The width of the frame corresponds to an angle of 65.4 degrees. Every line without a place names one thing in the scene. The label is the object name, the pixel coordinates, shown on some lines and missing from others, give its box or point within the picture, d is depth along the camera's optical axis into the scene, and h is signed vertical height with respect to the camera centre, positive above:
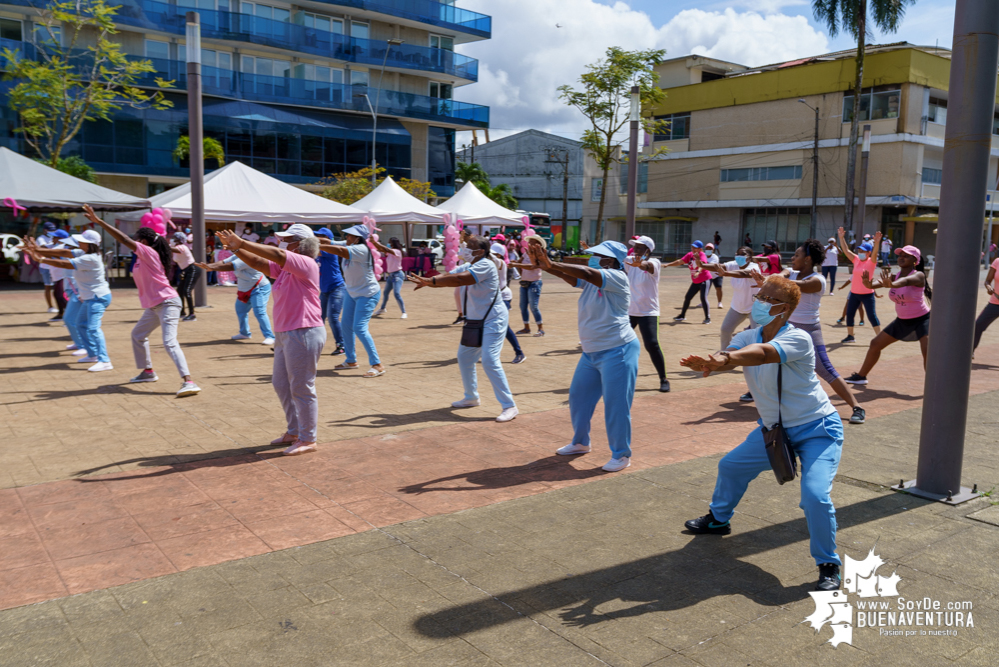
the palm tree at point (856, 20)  38.72 +11.35
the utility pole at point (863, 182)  25.89 +2.30
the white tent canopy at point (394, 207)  24.06 +0.87
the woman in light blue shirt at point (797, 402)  3.82 -0.80
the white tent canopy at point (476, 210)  27.03 +0.94
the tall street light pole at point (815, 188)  44.00 +3.28
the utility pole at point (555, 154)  69.97 +7.57
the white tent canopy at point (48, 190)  19.64 +0.92
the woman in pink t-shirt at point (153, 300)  8.34 -0.78
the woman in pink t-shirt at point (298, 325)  6.09 -0.73
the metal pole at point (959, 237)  5.00 +0.08
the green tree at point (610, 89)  32.72 +6.39
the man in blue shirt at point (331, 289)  10.30 -0.76
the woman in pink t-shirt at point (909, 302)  8.62 -0.59
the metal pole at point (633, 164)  15.80 +1.58
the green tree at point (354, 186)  36.44 +2.31
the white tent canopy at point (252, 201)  19.67 +0.76
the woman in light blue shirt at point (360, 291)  9.35 -0.70
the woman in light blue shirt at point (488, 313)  7.27 -0.73
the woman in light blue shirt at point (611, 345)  5.74 -0.78
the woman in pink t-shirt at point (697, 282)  14.68 -0.79
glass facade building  37.12 +7.76
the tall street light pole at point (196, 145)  16.41 +1.81
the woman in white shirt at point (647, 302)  8.95 -0.71
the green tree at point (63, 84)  24.70 +4.55
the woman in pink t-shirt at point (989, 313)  10.39 -0.84
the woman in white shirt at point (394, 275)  15.27 -0.82
